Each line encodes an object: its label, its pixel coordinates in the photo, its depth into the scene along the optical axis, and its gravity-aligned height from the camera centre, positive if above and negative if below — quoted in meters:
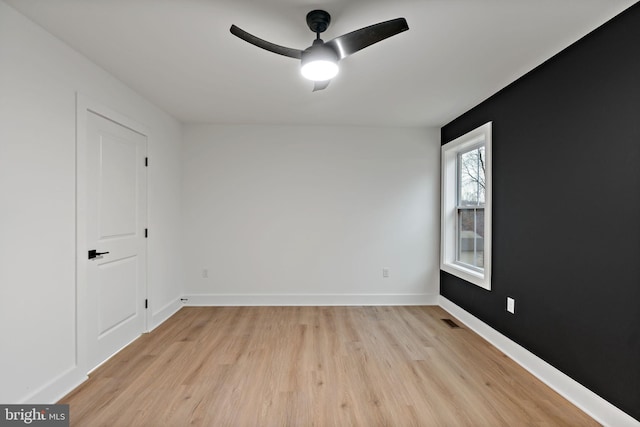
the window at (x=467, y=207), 3.23 +0.07
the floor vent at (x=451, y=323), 3.57 -1.30
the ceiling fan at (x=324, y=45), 1.68 +0.96
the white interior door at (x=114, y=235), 2.55 -0.22
